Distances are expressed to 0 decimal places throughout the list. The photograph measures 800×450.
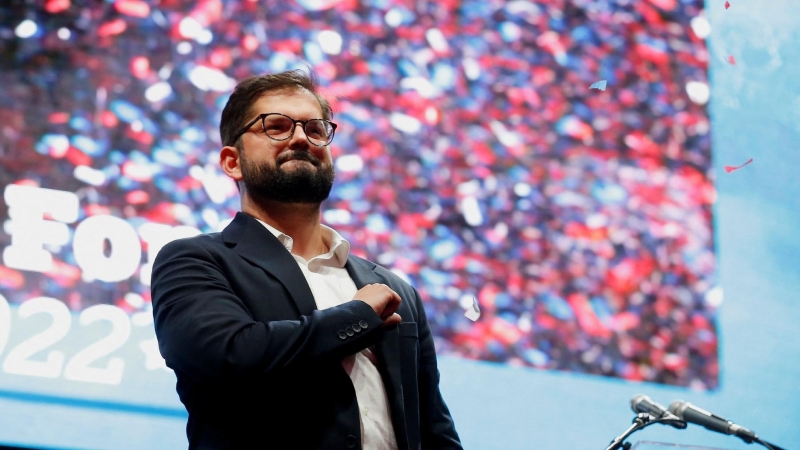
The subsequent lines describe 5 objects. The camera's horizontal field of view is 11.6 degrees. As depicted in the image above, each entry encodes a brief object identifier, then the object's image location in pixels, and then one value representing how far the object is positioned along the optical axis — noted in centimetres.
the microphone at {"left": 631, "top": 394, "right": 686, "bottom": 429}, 688
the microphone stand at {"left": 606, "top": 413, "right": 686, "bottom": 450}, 686
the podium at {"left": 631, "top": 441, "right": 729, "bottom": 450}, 630
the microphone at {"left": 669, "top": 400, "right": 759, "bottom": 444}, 677
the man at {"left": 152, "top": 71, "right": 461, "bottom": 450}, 643
